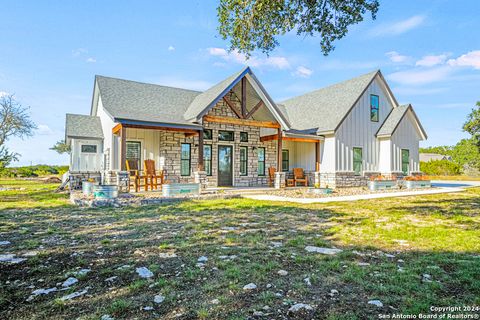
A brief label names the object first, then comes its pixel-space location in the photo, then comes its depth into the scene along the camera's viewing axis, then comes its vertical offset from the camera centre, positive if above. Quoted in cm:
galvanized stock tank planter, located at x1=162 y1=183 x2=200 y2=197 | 1016 -83
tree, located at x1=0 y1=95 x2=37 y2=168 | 2578 +418
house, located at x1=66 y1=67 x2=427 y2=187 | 1284 +163
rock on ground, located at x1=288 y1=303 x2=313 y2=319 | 221 -114
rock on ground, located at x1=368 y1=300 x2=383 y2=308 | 237 -114
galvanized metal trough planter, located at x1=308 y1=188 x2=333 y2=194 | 1241 -107
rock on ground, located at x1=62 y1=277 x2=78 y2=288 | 279 -114
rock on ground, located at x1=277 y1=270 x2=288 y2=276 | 308 -115
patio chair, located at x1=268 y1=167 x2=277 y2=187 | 1573 -51
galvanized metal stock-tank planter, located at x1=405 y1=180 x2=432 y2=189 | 1561 -98
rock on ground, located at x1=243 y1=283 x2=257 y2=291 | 271 -114
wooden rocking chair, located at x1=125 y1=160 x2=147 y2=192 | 1156 -19
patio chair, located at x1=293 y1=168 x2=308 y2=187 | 1646 -58
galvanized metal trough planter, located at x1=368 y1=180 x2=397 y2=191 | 1432 -94
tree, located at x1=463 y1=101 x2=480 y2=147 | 2909 +425
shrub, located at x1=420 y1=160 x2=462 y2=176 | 3178 -23
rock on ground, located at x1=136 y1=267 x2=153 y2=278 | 303 -114
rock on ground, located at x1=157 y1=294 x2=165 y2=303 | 244 -114
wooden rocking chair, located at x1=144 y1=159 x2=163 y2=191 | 1198 -33
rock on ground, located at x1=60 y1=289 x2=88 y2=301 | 250 -114
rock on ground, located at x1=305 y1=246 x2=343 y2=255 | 390 -116
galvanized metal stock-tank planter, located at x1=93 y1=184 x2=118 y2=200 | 904 -78
